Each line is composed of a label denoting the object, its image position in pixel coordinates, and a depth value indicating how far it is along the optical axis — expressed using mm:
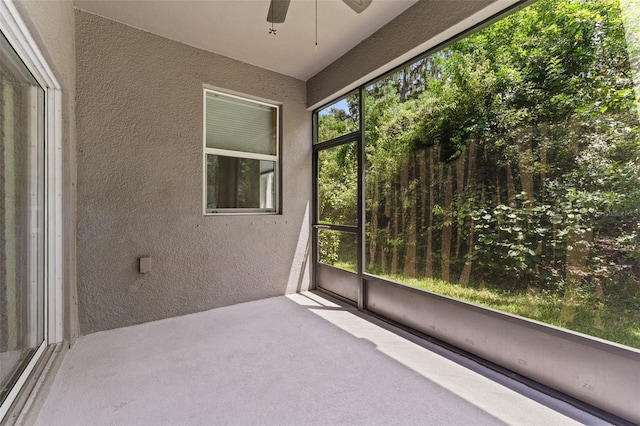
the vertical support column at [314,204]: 3805
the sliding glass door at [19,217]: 1414
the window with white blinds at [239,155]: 3152
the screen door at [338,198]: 3217
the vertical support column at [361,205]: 3064
